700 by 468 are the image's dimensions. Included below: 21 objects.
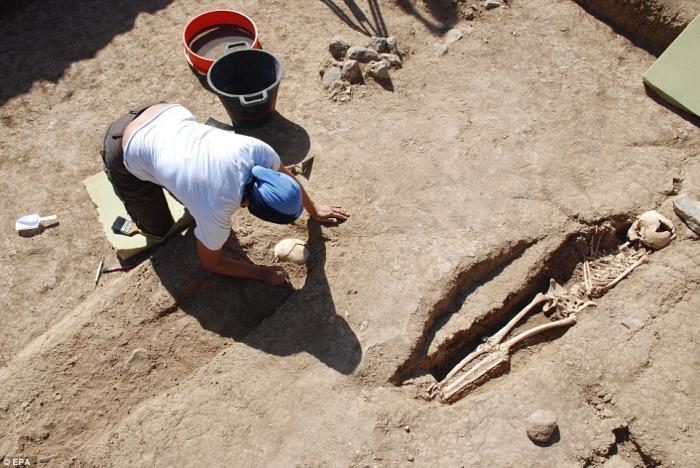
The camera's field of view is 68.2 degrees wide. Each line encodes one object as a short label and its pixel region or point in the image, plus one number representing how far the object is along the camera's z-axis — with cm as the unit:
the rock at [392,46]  476
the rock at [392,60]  465
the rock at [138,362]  330
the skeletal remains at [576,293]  326
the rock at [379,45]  473
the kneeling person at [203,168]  266
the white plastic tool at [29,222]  395
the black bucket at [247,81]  402
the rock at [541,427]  288
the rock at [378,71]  447
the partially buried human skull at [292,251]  356
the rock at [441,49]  475
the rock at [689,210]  362
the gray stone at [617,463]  290
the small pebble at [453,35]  484
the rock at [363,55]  463
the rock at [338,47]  473
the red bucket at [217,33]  483
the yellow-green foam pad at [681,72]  416
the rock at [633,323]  325
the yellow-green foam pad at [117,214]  380
